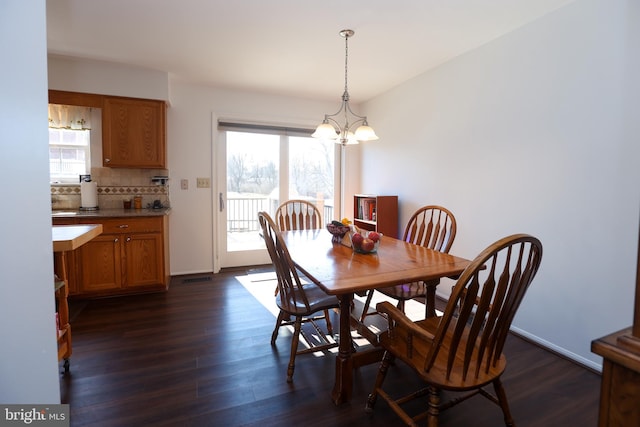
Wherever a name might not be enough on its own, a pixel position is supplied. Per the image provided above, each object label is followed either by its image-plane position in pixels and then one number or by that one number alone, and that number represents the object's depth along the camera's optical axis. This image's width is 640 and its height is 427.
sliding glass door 4.08
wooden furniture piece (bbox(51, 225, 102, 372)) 1.66
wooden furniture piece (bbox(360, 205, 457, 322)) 1.93
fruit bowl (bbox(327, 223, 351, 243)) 2.30
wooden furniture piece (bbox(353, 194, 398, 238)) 3.53
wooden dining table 1.41
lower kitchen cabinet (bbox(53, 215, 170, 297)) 2.91
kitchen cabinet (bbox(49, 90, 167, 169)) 3.12
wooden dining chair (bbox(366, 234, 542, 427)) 1.06
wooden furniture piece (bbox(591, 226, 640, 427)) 0.56
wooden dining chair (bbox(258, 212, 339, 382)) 1.65
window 3.34
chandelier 2.29
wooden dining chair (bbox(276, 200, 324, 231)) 3.08
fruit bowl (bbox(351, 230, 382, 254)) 1.92
